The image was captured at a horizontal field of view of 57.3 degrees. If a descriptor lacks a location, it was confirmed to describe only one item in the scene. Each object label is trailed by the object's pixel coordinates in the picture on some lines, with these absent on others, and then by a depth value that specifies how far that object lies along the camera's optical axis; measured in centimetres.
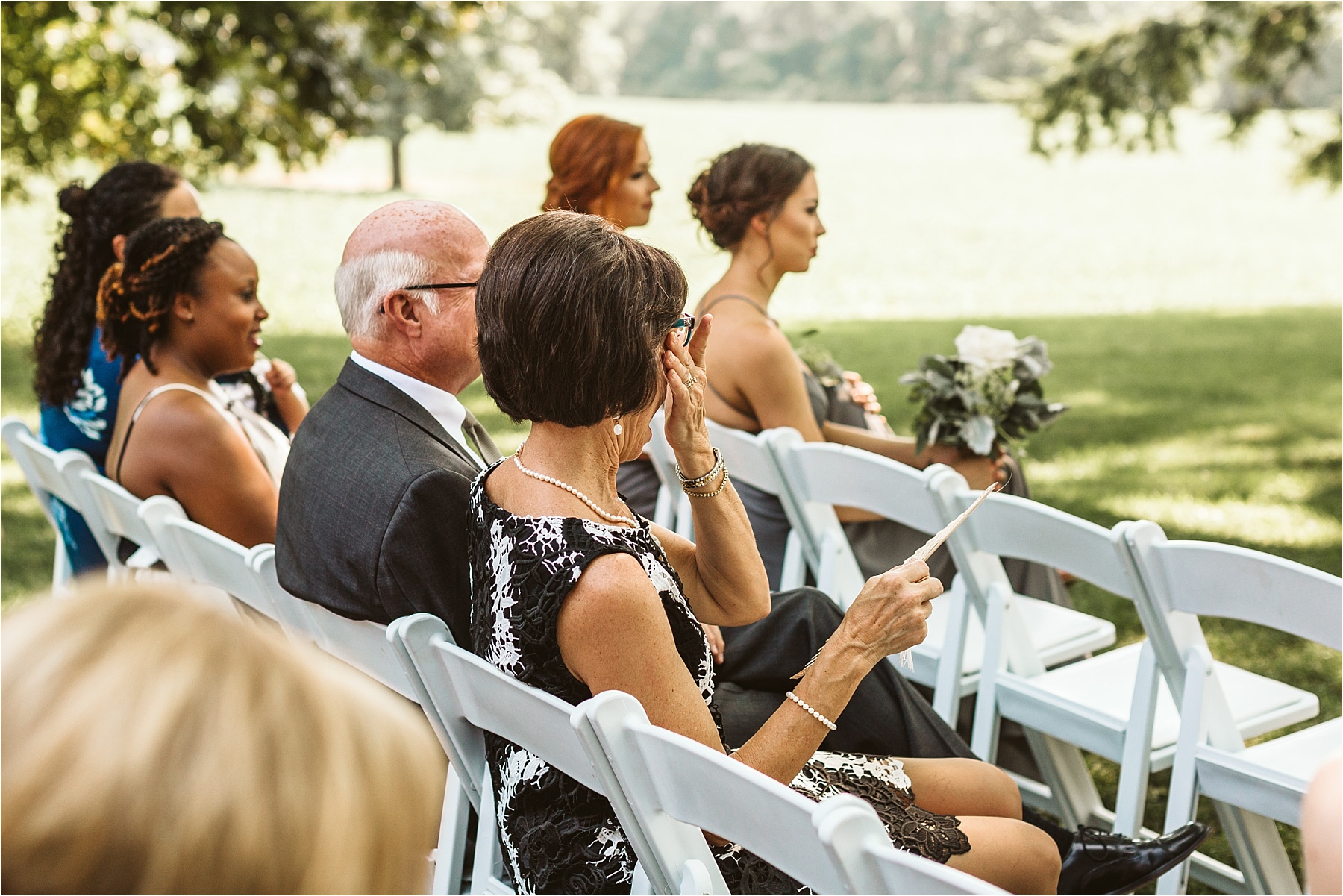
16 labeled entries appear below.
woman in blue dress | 415
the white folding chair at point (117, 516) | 311
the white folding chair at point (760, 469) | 345
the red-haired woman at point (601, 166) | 487
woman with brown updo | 406
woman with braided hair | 337
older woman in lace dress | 201
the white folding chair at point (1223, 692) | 230
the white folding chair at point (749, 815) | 146
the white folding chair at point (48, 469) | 348
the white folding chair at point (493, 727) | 190
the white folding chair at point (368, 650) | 235
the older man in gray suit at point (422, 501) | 239
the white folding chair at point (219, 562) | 271
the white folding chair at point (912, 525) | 307
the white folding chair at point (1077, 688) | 266
